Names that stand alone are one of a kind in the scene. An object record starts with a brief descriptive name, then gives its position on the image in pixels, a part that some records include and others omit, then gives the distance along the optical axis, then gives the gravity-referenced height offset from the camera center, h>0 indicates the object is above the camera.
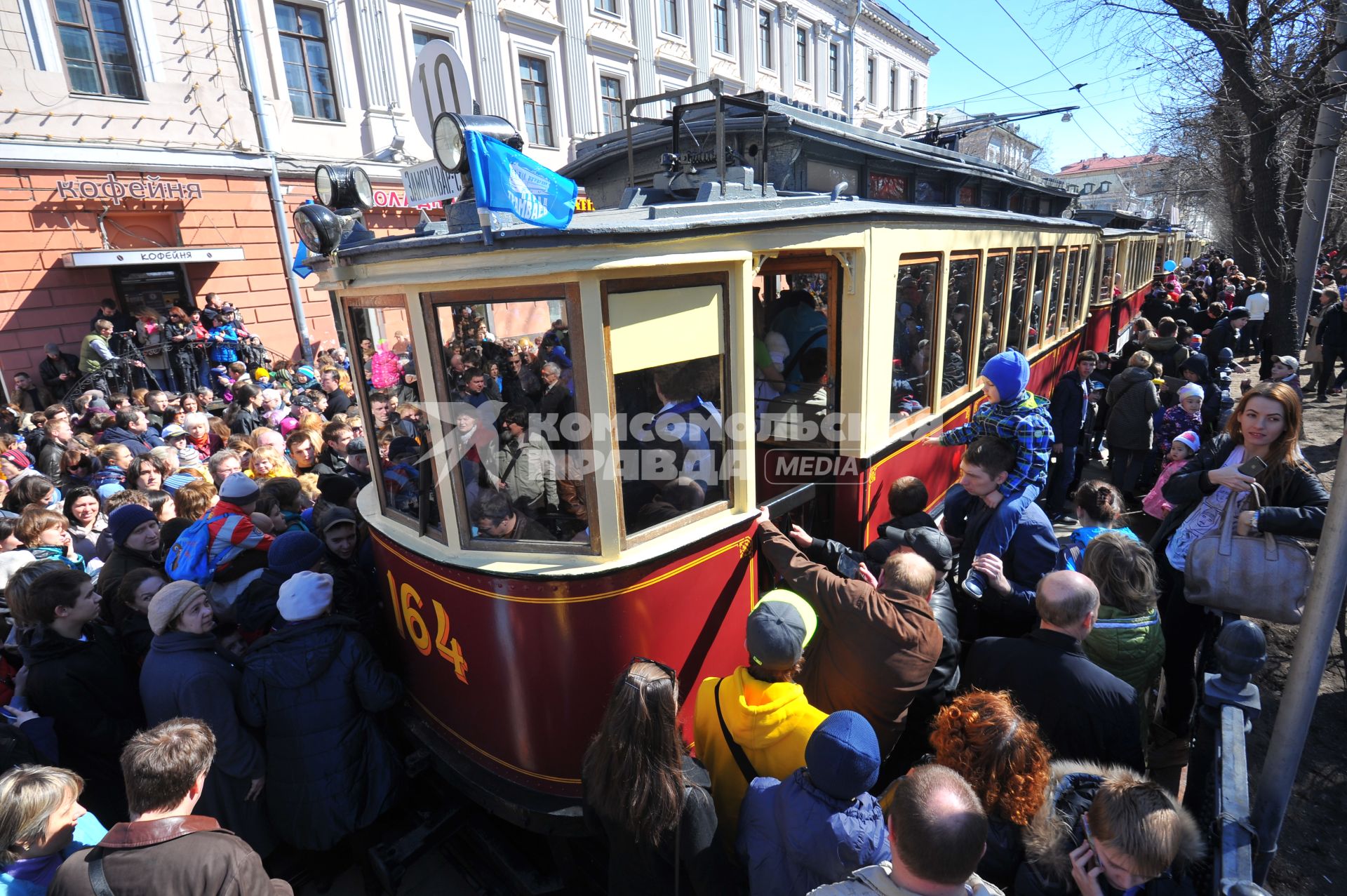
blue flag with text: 2.10 +0.29
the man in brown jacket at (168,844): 1.79 -1.47
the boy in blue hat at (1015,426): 3.31 -0.95
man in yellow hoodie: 2.18 -1.43
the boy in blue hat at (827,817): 1.80 -1.49
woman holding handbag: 2.72 -1.05
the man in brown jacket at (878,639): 2.53 -1.40
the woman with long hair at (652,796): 1.96 -1.51
